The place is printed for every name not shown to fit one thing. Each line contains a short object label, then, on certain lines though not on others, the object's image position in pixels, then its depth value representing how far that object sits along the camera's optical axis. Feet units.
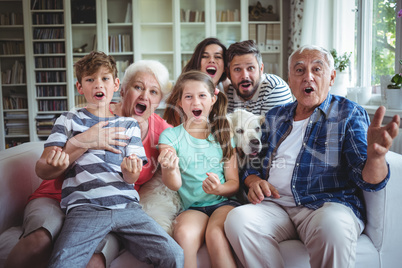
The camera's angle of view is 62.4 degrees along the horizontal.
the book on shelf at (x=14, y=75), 14.79
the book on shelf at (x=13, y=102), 14.88
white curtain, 10.68
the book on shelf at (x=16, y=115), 14.84
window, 8.03
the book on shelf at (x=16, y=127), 14.93
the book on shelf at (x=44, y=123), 14.74
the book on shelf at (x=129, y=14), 14.58
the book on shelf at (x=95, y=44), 14.73
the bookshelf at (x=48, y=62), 14.49
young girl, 3.88
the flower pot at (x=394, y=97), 6.40
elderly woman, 3.54
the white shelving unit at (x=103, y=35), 14.48
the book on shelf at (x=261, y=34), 14.57
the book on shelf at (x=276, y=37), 14.65
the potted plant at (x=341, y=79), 8.95
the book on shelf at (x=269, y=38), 14.61
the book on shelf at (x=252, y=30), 14.65
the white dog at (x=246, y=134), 4.83
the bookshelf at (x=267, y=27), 14.58
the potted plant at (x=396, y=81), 6.31
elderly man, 3.49
